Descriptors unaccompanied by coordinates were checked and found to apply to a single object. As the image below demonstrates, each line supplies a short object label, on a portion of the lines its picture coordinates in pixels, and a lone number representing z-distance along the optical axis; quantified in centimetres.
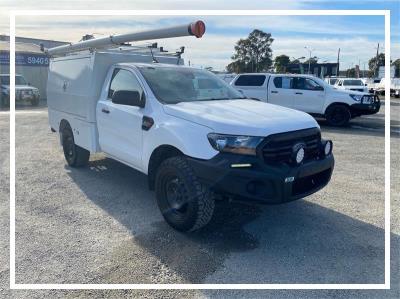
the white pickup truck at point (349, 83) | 2133
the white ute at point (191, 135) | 342
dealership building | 2477
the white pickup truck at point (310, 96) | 1209
